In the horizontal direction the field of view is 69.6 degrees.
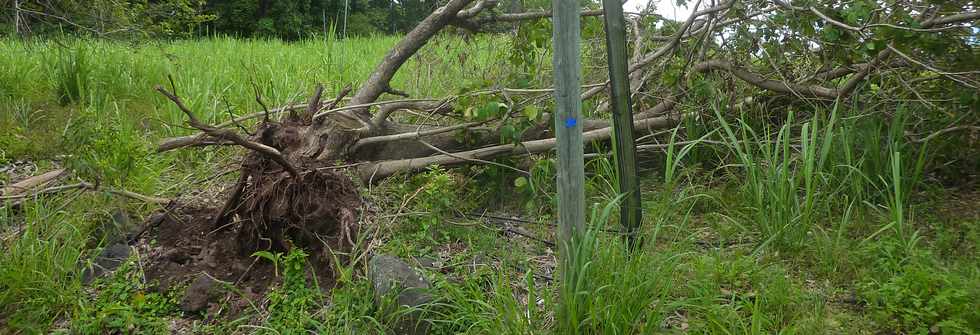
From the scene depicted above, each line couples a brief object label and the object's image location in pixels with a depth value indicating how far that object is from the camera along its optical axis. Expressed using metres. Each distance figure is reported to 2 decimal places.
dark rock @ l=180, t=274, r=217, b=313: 2.95
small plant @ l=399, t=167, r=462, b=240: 3.47
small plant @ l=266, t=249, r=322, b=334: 2.79
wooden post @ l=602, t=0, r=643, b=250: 2.51
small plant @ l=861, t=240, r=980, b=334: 2.35
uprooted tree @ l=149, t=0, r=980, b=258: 3.30
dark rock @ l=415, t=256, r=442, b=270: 3.11
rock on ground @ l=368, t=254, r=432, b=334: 2.59
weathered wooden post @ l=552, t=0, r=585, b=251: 2.07
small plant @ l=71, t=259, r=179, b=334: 2.79
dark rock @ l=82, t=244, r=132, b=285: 3.16
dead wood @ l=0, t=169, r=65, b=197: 3.55
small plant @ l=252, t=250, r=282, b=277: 3.07
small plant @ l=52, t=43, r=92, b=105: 5.47
